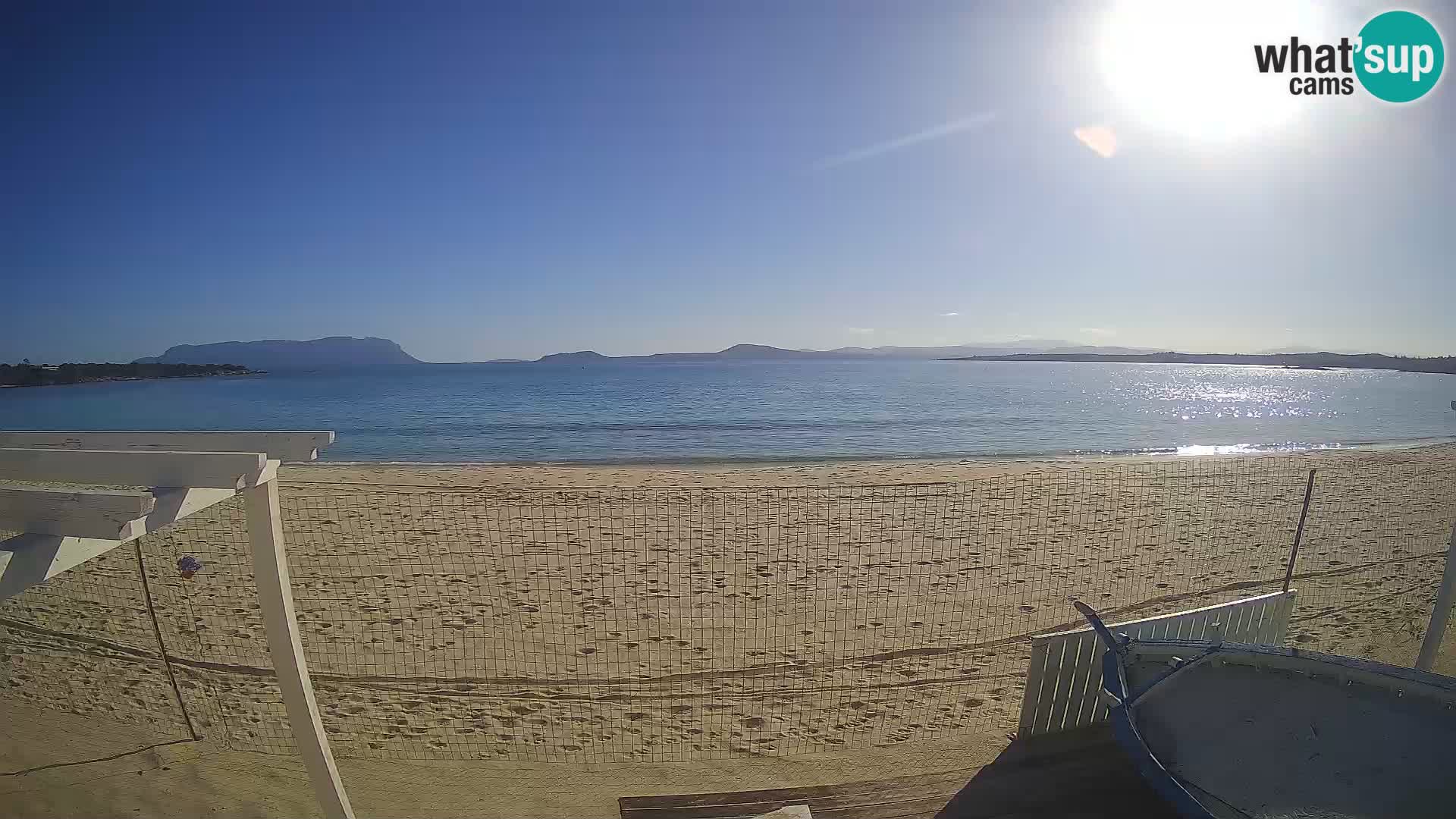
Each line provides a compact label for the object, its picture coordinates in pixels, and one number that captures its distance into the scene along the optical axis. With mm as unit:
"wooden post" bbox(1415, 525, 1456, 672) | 4488
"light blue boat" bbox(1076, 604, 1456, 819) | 2717
